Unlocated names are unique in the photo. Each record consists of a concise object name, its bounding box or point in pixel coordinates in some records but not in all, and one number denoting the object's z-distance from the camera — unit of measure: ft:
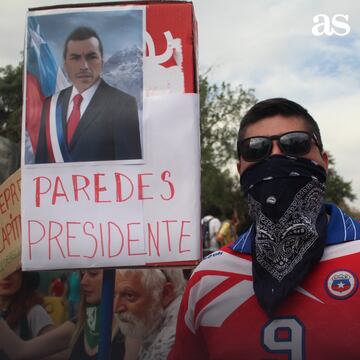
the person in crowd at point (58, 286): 11.46
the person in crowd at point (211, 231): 34.19
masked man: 5.80
